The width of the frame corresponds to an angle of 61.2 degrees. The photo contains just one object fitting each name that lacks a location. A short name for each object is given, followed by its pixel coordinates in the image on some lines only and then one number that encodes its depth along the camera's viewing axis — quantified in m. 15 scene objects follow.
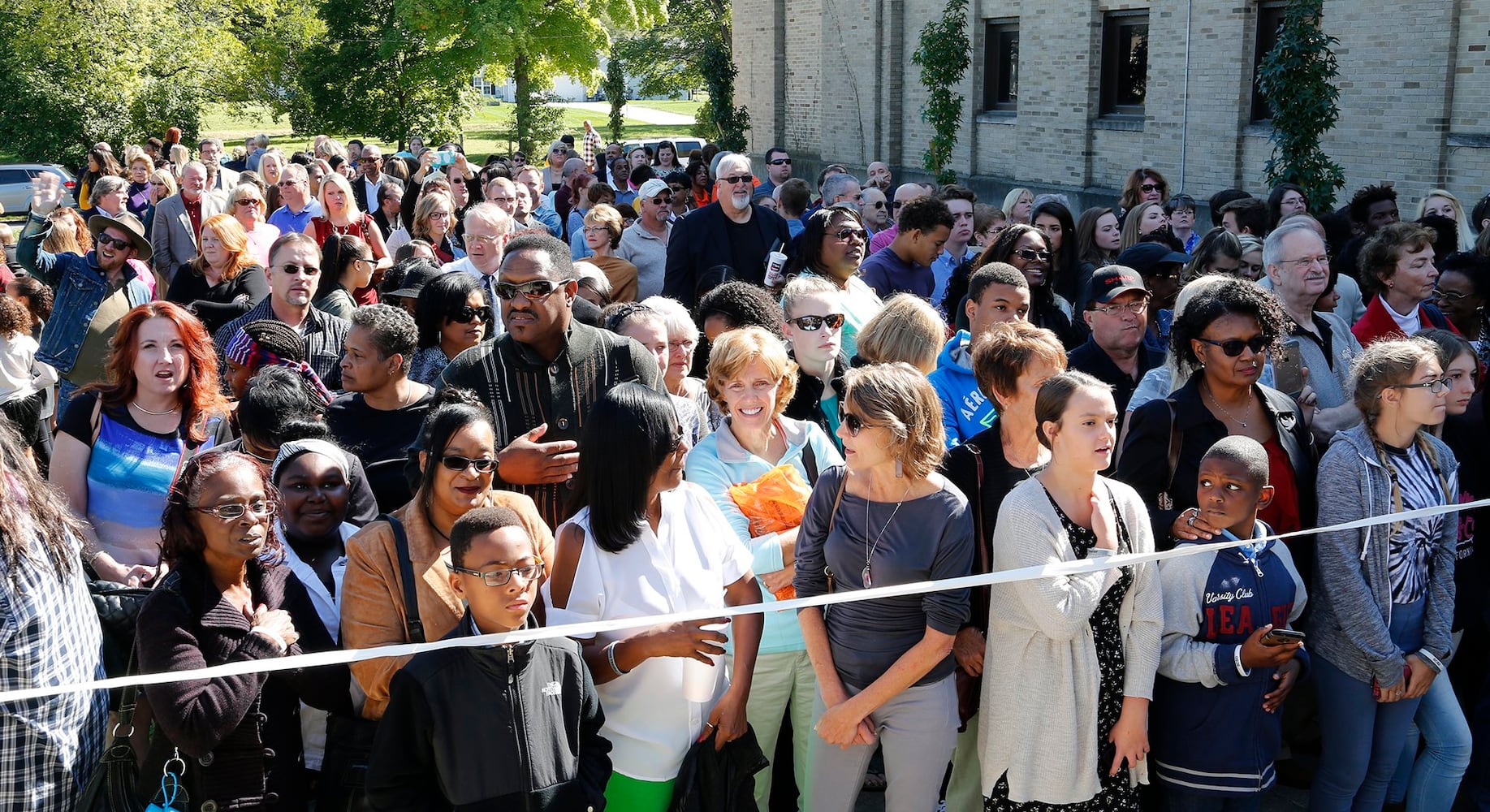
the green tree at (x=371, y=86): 35.75
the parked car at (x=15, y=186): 29.12
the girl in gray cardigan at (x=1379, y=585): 4.26
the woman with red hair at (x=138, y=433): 4.60
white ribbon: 3.16
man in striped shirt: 4.61
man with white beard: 8.20
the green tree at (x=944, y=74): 19.77
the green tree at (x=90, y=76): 29.73
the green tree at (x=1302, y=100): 12.58
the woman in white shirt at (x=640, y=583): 3.65
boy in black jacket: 3.18
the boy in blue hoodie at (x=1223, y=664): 3.91
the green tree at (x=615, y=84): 40.88
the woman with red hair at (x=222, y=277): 7.31
